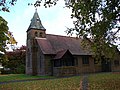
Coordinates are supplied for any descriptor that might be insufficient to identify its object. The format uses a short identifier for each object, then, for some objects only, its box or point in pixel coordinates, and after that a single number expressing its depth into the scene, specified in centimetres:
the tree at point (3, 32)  636
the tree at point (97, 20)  816
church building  1922
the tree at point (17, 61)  2766
